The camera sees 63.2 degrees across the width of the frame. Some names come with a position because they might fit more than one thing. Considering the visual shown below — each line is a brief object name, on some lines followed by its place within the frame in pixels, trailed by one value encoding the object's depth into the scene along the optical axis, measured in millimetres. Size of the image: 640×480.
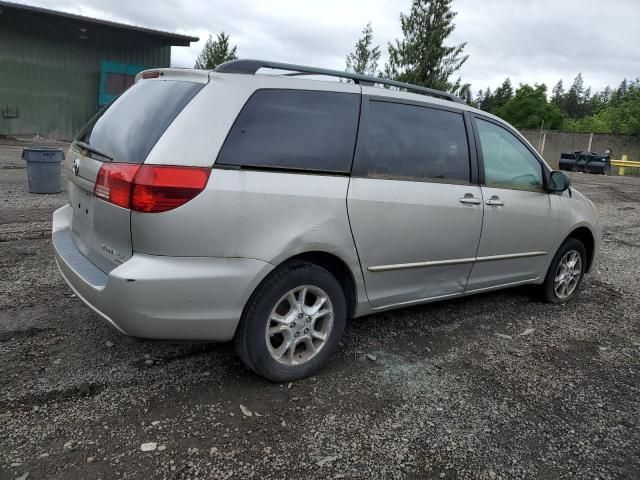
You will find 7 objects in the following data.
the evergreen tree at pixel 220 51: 29859
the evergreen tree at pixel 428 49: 28688
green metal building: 19391
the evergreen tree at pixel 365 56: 31078
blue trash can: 8609
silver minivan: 2633
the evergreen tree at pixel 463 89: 30125
